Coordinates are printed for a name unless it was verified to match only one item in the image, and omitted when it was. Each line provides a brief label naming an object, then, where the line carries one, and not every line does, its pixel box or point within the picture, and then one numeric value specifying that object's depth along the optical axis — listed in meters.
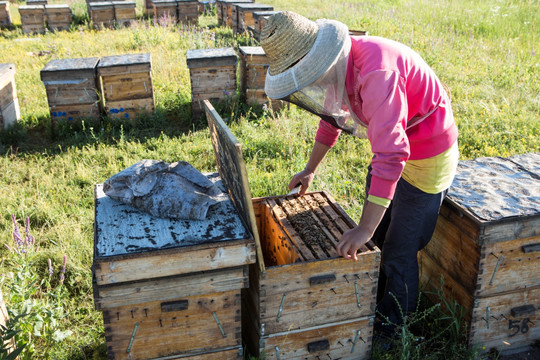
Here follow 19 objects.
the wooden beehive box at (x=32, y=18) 10.96
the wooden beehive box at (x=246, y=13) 9.62
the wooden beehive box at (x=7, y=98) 5.24
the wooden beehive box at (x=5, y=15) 12.12
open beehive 2.07
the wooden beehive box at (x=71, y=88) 5.17
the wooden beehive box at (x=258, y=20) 8.45
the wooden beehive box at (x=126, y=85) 5.32
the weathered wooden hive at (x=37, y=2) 13.45
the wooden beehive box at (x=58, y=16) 11.25
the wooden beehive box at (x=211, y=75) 5.51
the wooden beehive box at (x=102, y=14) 10.95
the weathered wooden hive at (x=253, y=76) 5.67
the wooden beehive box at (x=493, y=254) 2.26
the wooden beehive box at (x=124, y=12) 11.00
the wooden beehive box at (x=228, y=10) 11.04
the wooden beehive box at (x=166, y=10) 11.30
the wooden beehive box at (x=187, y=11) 11.37
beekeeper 1.83
